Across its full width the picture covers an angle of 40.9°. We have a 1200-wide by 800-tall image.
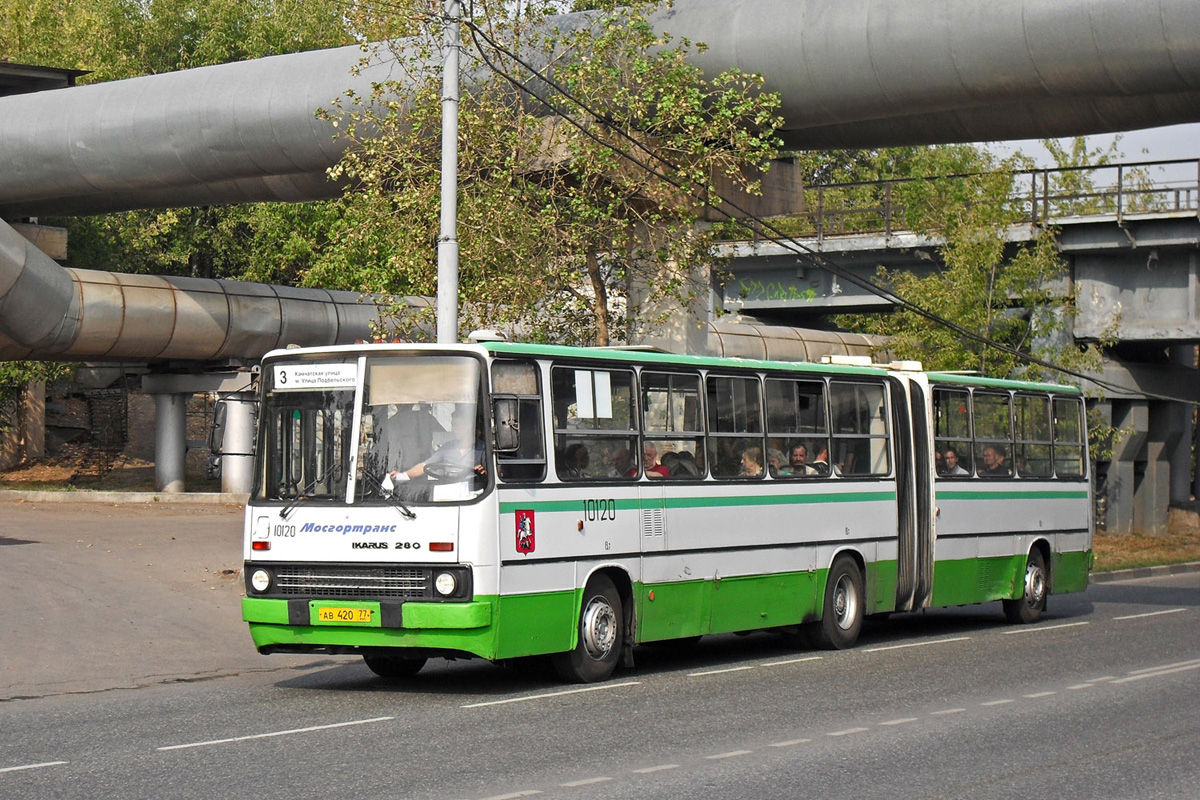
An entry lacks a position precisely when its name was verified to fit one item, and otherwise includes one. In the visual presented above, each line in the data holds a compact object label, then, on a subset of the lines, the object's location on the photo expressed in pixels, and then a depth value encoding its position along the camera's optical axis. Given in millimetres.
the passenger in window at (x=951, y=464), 19109
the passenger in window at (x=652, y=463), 14391
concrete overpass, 33656
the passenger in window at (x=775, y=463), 16109
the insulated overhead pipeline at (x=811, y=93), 17703
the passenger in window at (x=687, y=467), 14820
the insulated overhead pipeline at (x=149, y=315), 27406
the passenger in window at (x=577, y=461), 13430
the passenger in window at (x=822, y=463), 16859
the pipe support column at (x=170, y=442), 34250
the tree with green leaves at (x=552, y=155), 20484
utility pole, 17375
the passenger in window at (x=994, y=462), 19906
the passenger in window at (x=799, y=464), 16422
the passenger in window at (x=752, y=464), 15719
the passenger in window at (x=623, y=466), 13984
